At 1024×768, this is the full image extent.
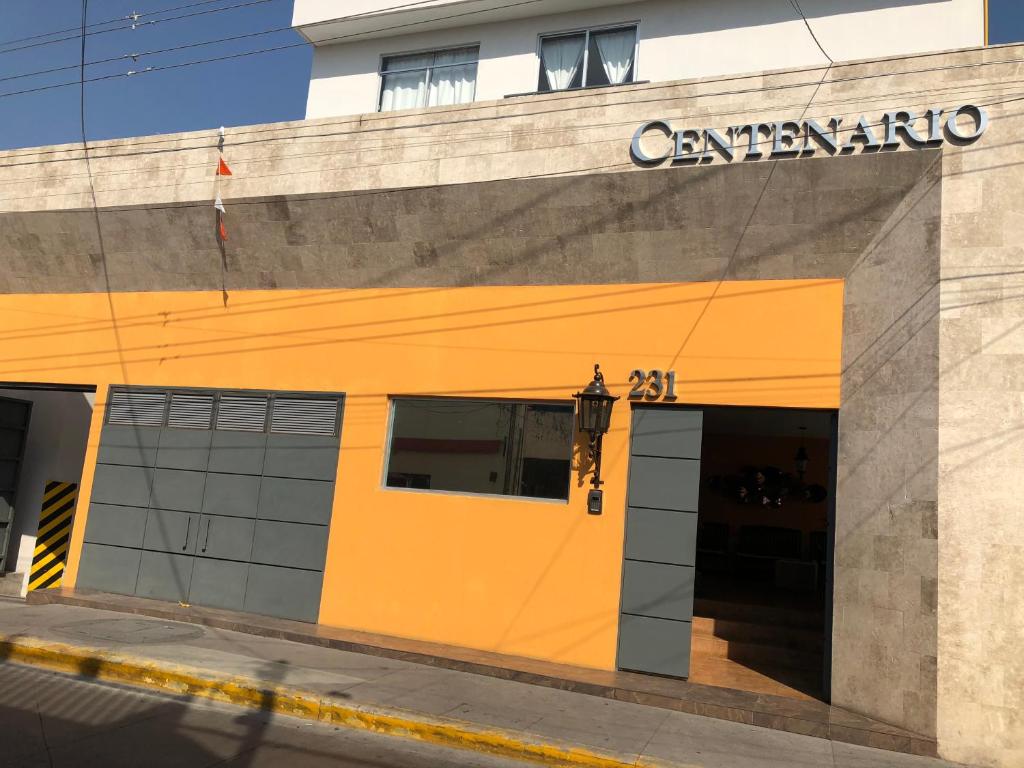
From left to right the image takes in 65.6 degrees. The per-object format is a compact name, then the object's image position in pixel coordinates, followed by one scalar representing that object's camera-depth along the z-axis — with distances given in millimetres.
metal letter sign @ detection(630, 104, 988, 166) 8375
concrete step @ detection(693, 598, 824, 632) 10797
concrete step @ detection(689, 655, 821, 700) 8922
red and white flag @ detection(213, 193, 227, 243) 11711
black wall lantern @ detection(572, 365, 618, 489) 9656
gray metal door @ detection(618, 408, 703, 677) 9305
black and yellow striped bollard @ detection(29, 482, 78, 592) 13102
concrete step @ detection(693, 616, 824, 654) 10250
